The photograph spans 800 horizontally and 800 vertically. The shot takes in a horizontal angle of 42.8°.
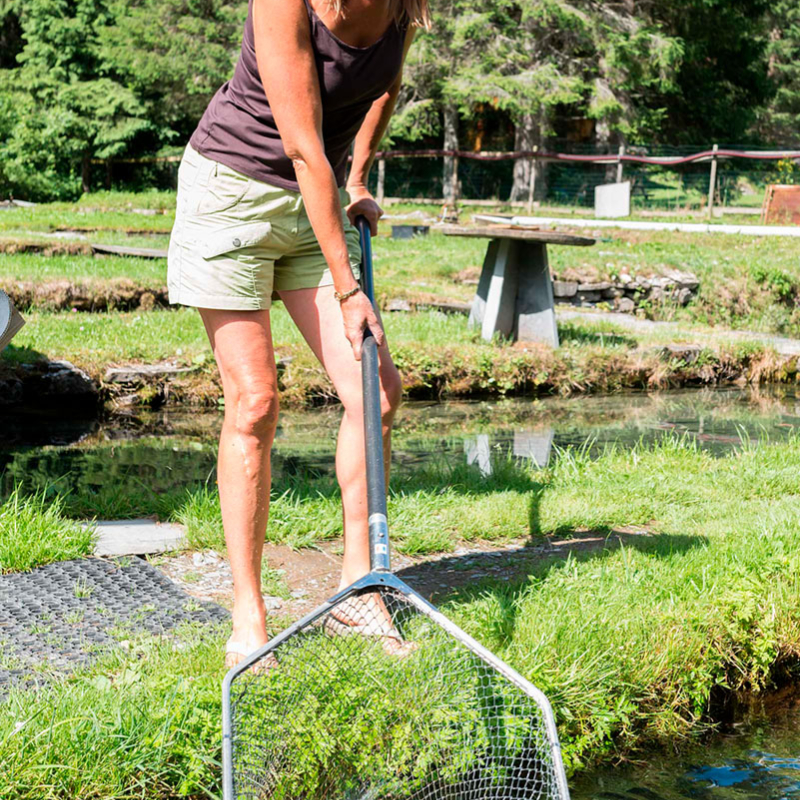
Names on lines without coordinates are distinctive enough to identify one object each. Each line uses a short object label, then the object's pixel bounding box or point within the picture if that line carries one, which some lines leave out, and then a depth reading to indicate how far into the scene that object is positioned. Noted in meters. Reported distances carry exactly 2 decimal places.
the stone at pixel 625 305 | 11.27
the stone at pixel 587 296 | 11.41
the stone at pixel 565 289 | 11.35
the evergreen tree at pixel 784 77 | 40.39
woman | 2.47
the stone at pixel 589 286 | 11.39
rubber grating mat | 2.73
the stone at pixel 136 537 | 3.64
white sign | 22.11
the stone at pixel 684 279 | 11.24
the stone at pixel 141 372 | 7.04
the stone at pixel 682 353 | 8.51
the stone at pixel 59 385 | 6.90
